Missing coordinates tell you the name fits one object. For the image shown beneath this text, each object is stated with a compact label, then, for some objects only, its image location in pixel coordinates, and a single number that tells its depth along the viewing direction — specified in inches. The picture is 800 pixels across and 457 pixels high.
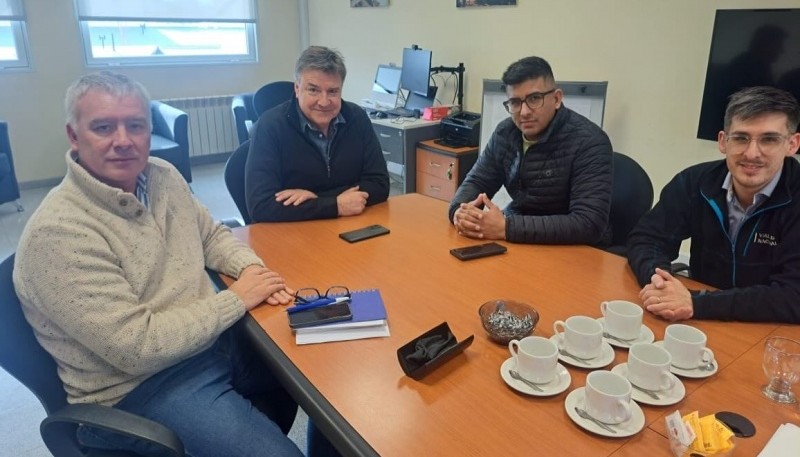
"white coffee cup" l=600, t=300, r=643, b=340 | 46.0
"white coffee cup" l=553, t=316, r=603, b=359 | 43.3
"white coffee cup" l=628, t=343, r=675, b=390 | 39.3
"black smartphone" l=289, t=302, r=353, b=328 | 49.2
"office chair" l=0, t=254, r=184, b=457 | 41.4
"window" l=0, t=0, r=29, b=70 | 183.9
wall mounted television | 98.8
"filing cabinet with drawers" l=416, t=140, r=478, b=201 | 158.4
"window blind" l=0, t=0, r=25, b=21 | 183.1
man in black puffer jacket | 70.7
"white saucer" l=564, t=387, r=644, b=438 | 35.6
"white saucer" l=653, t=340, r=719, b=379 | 41.8
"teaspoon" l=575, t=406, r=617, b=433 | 36.0
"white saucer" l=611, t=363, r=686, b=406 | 38.5
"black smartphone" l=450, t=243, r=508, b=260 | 65.0
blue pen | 51.6
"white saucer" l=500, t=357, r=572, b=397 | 39.6
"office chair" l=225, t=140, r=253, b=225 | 85.7
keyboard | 181.8
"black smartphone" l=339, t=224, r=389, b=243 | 71.6
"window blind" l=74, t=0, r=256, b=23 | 200.4
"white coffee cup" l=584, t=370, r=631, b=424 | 35.9
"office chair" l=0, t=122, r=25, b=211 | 159.3
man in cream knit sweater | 44.1
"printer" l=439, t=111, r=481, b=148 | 160.6
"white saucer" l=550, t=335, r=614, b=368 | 42.9
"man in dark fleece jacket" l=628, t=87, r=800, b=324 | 50.6
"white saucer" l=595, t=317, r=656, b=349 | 45.8
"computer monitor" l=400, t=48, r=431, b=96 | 169.5
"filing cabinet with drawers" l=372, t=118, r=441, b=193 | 166.4
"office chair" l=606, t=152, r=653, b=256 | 81.4
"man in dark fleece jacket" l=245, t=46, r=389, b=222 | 79.5
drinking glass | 40.0
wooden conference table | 35.9
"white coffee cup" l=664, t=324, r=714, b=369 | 42.2
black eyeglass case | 42.3
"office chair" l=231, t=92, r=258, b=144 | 187.0
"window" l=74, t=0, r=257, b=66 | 204.1
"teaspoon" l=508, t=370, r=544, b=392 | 40.1
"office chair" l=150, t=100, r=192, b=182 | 176.0
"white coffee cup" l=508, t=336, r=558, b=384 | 39.9
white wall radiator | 226.5
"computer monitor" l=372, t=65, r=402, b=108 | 192.2
